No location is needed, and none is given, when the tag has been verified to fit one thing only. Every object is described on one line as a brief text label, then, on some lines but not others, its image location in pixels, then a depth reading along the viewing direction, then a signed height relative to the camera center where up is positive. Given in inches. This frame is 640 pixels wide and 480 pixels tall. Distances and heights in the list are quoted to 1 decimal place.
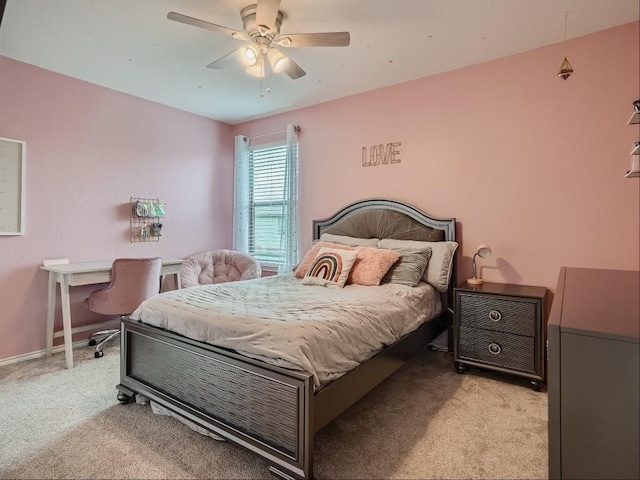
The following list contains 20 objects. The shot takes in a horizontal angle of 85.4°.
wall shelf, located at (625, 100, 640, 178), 59.8 +16.3
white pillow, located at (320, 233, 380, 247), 125.2 +1.0
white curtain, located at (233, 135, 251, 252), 174.7 +24.0
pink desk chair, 112.0 -15.7
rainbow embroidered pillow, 105.2 -8.0
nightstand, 91.0 -23.7
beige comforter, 60.5 -15.8
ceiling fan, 74.1 +48.2
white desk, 107.2 -12.3
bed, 57.4 -24.6
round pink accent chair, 146.3 -10.8
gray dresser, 34.7 -15.8
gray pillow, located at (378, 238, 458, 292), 107.6 -6.6
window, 156.3 +19.9
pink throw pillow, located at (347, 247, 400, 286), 104.3 -7.1
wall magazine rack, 142.9 +9.9
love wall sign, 130.5 +34.2
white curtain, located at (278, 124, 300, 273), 155.6 +17.8
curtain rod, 156.3 +52.6
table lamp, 105.5 -3.7
